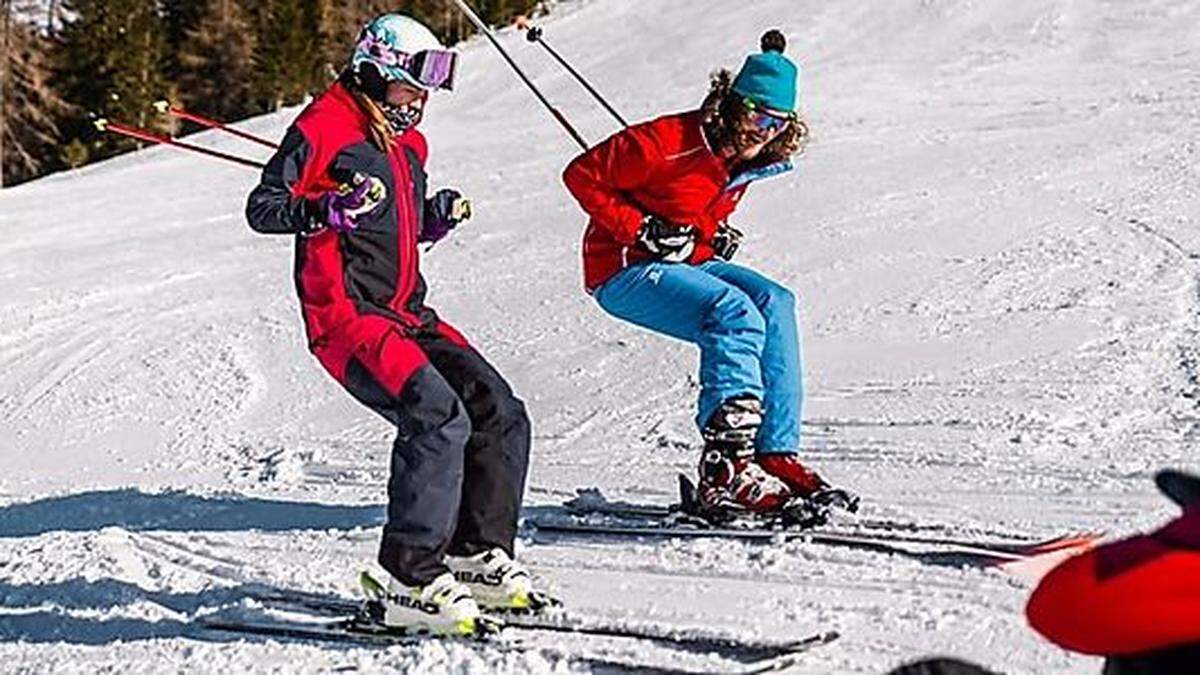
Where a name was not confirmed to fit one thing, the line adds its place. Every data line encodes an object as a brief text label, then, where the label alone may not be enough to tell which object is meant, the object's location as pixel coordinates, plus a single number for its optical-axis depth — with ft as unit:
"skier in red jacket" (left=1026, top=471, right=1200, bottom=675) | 14.57
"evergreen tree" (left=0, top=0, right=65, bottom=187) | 200.03
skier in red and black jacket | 30.07
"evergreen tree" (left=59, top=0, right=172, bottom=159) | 239.09
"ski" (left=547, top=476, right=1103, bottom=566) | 33.14
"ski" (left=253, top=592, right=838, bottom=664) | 28.22
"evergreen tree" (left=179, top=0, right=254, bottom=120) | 262.06
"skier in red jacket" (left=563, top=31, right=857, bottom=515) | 36.37
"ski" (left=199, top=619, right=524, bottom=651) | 29.94
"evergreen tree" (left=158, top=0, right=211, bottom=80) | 265.95
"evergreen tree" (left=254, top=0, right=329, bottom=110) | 241.96
